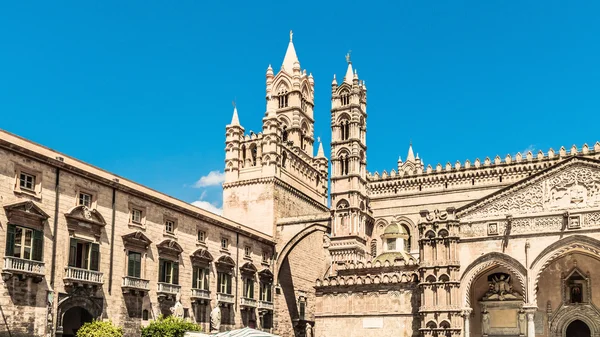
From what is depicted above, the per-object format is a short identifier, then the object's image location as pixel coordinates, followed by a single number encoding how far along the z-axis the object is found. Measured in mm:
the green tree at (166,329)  31344
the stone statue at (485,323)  43812
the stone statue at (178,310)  34906
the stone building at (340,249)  34406
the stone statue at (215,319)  30272
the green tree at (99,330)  33344
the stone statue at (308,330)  62197
